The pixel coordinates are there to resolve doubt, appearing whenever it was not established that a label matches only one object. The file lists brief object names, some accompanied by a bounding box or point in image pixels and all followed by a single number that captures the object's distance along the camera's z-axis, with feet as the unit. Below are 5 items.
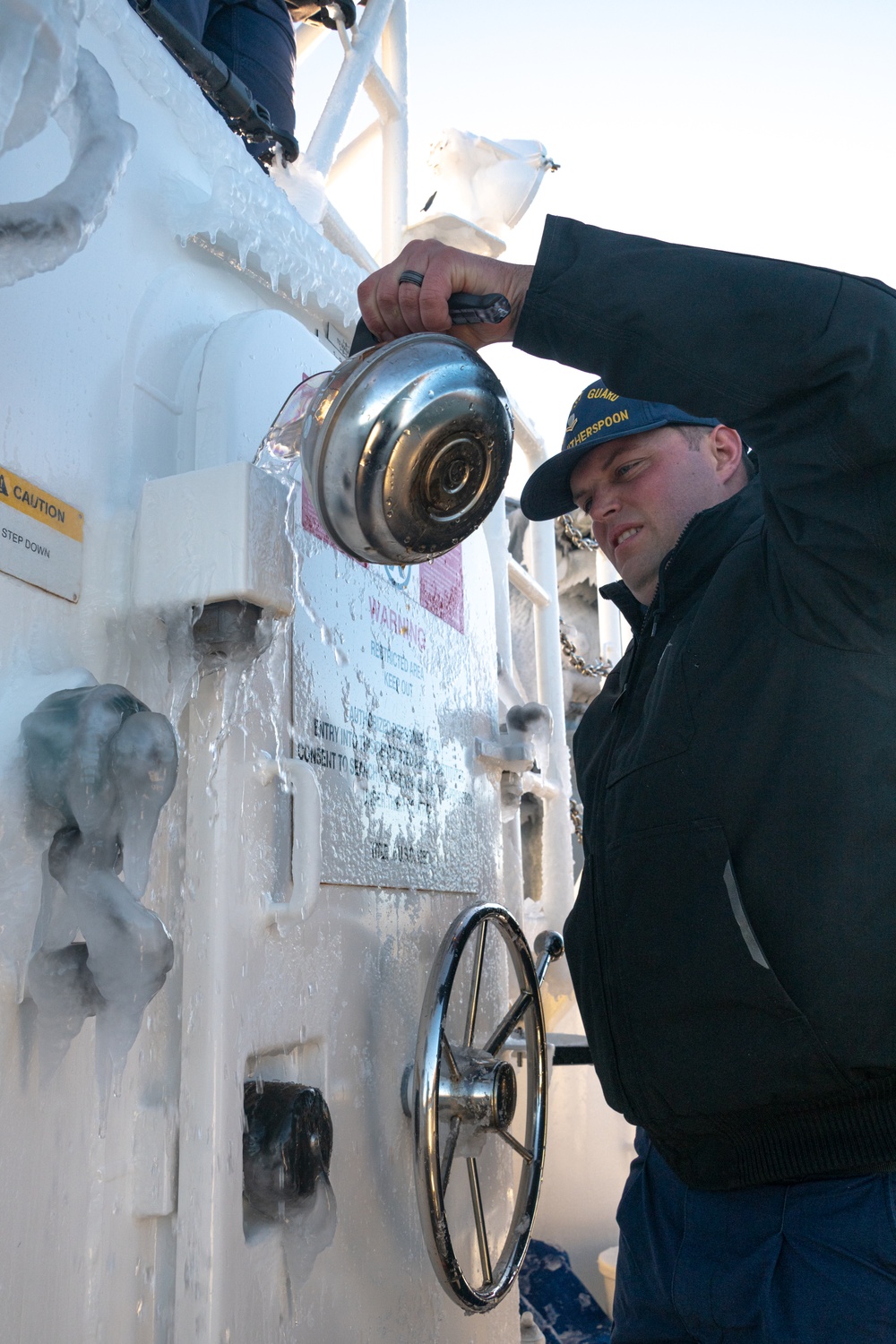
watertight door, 3.30
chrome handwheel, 3.79
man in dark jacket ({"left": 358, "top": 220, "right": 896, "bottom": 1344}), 2.89
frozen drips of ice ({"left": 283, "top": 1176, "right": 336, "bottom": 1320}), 3.49
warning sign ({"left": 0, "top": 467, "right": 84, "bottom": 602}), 2.96
